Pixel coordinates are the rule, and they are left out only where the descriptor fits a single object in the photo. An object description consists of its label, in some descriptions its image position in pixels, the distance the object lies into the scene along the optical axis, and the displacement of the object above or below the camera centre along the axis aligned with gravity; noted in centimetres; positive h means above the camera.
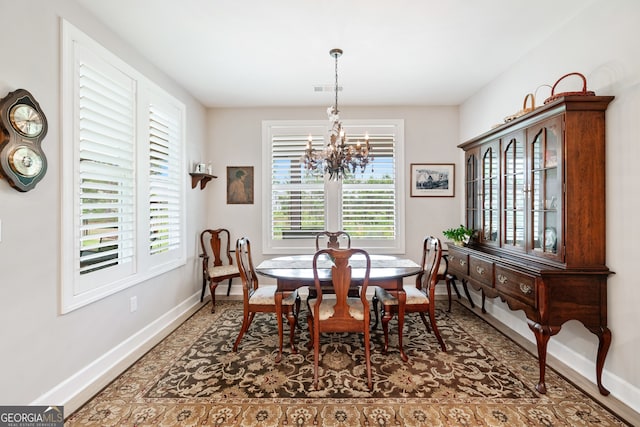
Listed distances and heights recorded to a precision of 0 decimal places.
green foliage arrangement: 329 -24
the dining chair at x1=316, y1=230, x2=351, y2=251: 318 -33
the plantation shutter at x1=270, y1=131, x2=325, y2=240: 444 +31
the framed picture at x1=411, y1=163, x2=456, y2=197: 441 +51
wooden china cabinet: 203 -9
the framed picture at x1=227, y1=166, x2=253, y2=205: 445 +43
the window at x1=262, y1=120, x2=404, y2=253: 441 +31
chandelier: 275 +54
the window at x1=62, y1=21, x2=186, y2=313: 209 +34
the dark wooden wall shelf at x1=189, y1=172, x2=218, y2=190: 394 +49
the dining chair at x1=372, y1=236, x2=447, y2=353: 264 -77
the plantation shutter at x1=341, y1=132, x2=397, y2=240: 442 +16
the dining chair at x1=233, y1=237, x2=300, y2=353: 265 -79
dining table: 253 -52
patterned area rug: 185 -124
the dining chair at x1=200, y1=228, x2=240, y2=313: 379 -62
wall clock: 163 +42
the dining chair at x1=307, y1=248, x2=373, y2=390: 215 -74
